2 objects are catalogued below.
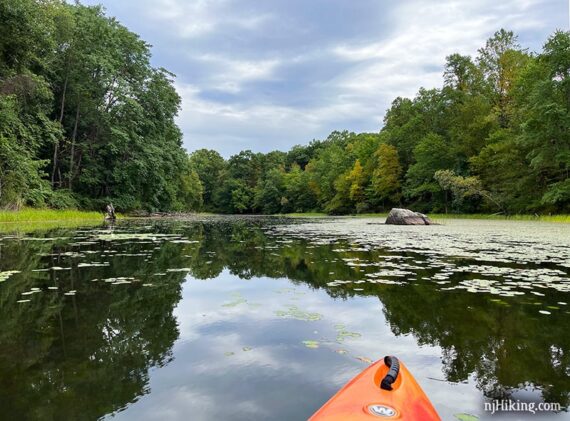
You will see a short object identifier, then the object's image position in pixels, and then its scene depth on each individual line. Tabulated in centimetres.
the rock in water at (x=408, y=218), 2266
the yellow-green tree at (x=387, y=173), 4422
